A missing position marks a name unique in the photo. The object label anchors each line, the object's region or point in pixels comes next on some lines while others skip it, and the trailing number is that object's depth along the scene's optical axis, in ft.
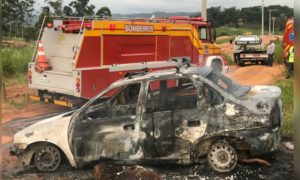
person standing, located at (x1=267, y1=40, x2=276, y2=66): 74.08
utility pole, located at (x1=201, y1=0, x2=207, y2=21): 68.65
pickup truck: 78.79
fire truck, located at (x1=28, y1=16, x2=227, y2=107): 33.06
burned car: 18.61
